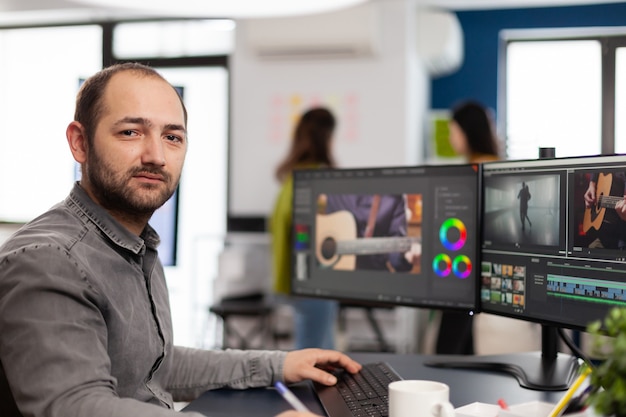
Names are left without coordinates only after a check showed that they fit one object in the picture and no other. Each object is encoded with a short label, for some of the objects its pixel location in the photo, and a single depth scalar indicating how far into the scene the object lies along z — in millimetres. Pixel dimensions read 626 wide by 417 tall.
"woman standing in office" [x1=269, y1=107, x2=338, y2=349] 3465
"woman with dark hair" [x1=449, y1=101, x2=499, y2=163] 3336
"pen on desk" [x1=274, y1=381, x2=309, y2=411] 1059
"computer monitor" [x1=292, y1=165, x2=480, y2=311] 1633
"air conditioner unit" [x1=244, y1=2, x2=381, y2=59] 4488
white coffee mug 1007
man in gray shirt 988
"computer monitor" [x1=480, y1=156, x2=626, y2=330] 1294
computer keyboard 1240
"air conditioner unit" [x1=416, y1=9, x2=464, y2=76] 4902
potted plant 648
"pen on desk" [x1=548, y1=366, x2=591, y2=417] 966
